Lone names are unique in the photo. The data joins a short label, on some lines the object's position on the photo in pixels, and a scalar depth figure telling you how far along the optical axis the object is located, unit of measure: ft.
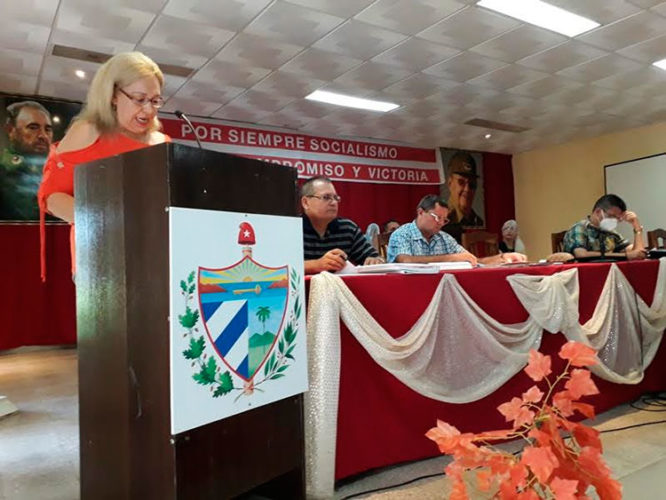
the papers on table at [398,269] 5.51
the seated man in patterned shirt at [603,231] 10.94
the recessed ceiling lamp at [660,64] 14.26
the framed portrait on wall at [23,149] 14.28
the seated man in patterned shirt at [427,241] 8.88
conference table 5.04
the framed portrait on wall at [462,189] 23.57
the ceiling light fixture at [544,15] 10.85
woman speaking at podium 3.58
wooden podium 2.66
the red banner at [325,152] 17.58
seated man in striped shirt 7.22
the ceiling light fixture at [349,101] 15.88
